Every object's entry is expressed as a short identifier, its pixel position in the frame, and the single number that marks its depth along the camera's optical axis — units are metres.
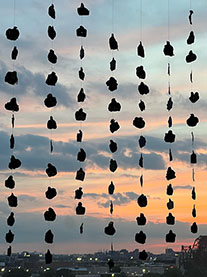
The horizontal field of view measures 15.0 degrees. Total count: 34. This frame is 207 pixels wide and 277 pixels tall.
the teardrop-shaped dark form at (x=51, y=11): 9.00
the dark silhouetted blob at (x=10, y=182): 9.28
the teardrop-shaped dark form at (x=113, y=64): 9.50
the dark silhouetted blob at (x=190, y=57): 9.74
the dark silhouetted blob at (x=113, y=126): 9.59
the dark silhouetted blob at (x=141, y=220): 9.56
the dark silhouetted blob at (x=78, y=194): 9.48
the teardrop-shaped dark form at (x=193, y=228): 9.88
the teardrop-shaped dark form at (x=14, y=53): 9.12
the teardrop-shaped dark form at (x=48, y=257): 9.43
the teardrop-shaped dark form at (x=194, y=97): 9.87
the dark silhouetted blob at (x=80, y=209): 9.49
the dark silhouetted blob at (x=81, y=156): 9.48
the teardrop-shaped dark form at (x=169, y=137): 9.79
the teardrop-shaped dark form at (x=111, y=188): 9.59
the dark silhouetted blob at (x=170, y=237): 9.80
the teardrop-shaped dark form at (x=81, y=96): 9.32
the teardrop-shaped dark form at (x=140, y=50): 9.54
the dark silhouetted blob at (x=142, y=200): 9.70
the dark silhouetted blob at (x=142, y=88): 9.45
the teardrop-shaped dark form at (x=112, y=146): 9.61
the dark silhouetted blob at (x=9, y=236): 9.23
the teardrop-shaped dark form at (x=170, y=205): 9.89
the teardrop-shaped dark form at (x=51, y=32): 9.14
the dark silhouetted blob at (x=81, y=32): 9.37
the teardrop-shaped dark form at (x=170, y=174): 9.78
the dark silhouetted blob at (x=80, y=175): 9.61
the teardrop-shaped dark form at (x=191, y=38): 9.73
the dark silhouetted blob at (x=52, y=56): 9.12
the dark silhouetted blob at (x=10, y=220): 9.12
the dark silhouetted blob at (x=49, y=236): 9.20
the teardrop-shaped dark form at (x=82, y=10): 9.23
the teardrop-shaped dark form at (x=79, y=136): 9.48
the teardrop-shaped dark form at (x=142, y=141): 9.77
